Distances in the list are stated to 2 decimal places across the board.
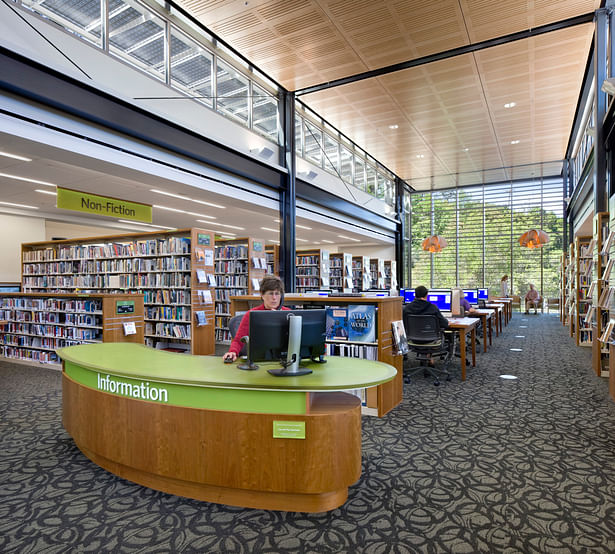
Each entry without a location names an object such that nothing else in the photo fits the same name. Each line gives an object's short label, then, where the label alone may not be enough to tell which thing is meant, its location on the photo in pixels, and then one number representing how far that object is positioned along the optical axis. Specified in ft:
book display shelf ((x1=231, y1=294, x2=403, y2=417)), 14.21
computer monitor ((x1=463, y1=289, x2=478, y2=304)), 28.88
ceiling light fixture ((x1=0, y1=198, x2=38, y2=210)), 35.16
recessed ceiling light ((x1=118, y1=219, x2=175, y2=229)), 47.92
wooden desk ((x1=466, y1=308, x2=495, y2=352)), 25.03
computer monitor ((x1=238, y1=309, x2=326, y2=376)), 8.41
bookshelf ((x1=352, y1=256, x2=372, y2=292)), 46.32
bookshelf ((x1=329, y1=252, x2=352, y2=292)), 40.83
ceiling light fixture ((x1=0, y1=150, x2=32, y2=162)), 20.49
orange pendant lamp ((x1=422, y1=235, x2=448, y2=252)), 42.60
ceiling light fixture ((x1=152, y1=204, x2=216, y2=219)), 35.87
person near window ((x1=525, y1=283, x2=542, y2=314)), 54.90
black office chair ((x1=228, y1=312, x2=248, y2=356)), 12.70
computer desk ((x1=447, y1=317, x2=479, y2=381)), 19.01
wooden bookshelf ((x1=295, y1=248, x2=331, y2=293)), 37.60
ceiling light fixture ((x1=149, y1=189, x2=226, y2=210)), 29.58
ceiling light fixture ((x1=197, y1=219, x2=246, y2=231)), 46.70
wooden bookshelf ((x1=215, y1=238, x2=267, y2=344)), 28.58
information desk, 7.84
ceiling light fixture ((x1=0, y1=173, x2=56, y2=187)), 25.86
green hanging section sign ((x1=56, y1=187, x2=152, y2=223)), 20.59
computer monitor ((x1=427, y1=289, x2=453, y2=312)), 24.41
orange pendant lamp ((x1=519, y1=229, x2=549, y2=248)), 39.04
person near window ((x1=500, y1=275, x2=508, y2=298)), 50.08
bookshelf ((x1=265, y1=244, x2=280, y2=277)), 35.50
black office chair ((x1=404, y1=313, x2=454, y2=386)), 18.50
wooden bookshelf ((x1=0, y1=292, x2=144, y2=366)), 20.98
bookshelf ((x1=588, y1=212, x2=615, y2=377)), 18.52
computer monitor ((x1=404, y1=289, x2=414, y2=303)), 27.33
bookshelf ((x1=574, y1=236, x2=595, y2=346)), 26.87
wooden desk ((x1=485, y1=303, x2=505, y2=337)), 33.21
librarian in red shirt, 10.77
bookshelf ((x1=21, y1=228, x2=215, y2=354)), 24.73
